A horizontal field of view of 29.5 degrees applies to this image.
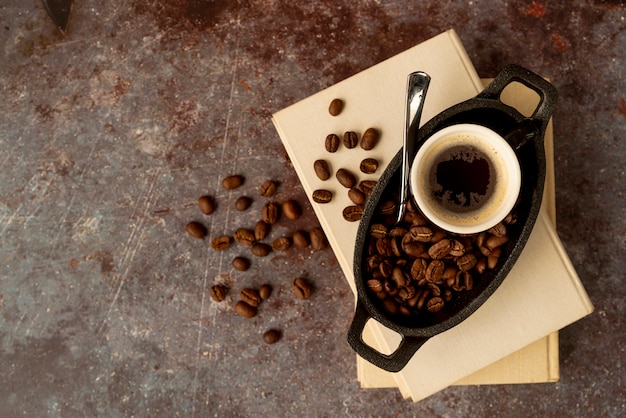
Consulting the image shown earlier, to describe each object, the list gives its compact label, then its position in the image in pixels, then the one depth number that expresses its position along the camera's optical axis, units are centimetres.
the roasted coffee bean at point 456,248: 62
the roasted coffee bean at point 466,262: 62
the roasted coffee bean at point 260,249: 73
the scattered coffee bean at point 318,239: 72
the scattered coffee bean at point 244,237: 73
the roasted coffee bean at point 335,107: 66
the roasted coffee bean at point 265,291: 73
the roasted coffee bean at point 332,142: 66
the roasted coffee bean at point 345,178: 66
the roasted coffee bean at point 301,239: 73
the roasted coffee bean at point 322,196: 66
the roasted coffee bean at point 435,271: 62
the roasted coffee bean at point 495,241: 62
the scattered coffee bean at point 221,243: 73
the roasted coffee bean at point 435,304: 62
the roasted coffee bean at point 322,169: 66
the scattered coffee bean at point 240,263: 73
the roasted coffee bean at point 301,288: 73
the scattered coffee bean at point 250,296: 73
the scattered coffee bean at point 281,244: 73
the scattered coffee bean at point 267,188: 73
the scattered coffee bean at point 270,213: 73
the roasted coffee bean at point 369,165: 66
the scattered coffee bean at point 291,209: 73
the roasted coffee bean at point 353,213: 66
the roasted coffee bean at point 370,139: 66
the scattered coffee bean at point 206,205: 73
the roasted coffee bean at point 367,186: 66
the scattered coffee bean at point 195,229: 73
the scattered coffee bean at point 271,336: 73
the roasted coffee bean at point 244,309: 73
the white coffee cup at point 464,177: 61
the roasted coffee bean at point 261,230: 73
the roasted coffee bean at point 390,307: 62
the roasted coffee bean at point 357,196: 66
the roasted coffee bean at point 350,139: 66
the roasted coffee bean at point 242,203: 73
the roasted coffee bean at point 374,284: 62
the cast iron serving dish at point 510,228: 61
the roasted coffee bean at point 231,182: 73
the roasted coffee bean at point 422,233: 62
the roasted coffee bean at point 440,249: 62
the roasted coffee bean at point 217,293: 73
